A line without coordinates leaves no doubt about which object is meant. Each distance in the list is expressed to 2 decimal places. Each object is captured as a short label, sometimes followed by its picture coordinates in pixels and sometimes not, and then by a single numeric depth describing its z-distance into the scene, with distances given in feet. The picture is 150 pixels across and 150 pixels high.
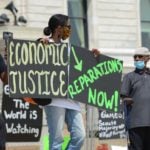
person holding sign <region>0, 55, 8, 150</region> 31.58
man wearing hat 44.91
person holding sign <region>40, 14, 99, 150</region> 36.98
